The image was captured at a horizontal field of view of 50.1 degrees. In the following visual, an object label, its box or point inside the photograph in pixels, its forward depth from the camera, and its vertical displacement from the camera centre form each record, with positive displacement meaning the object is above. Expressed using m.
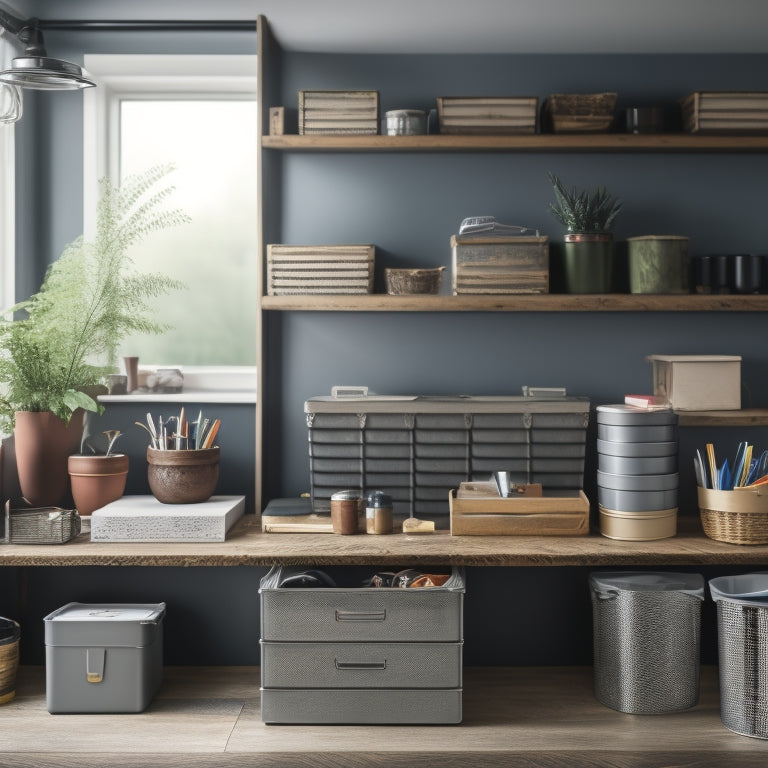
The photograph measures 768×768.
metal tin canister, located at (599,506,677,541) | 2.51 -0.40
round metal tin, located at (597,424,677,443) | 2.54 -0.12
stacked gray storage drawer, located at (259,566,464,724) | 2.39 -0.76
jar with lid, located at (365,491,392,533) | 2.57 -0.37
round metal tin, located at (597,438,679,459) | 2.53 -0.17
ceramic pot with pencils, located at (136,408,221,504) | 2.65 -0.22
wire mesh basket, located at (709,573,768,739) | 2.33 -0.76
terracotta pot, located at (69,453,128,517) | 2.72 -0.28
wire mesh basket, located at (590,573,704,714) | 2.47 -0.76
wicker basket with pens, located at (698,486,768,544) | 2.46 -0.37
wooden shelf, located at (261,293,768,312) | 2.67 +0.30
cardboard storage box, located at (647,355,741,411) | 2.76 +0.04
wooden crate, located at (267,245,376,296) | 2.72 +0.42
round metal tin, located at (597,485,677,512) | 2.52 -0.33
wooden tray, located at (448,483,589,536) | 2.55 -0.38
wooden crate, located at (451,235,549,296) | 2.71 +0.42
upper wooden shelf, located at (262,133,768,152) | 2.71 +0.84
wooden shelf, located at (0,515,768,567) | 2.35 -0.46
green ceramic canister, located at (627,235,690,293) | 2.71 +0.43
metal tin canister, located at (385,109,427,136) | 2.74 +0.91
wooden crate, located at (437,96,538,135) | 2.70 +0.93
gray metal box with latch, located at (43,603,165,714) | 2.48 -0.82
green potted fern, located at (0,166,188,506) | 2.70 +0.19
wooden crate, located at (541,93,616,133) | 2.71 +0.94
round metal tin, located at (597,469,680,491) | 2.52 -0.27
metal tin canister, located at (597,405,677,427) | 2.53 -0.07
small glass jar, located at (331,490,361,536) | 2.56 -0.37
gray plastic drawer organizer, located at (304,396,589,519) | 2.69 -0.17
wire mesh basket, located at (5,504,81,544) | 2.50 -0.40
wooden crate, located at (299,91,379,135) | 2.70 +0.93
